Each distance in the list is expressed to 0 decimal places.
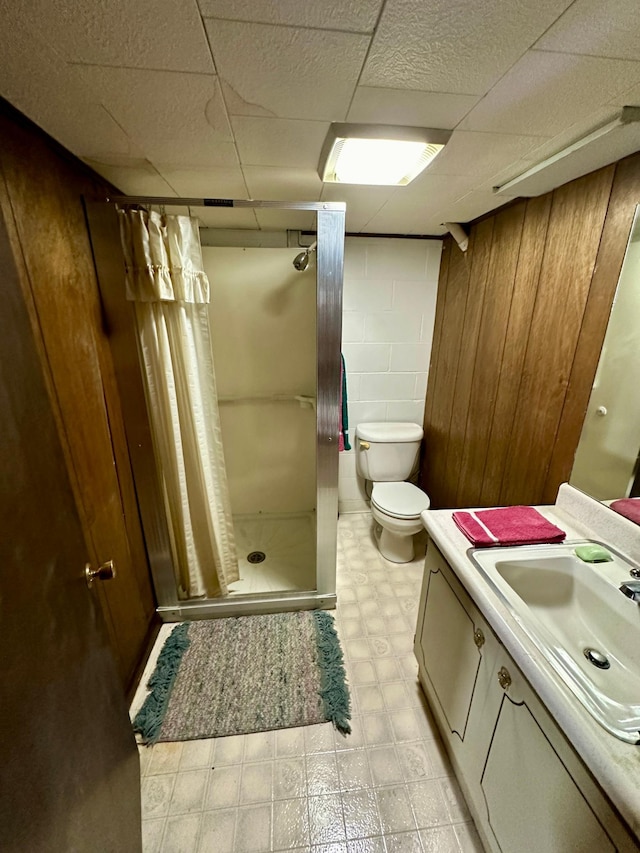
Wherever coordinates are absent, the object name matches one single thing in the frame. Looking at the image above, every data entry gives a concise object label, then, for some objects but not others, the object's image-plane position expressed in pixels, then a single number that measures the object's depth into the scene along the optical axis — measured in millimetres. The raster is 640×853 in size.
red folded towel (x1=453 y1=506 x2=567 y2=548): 1070
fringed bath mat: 1307
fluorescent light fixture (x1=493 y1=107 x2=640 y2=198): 919
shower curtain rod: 1250
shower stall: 1350
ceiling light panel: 979
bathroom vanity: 576
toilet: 2048
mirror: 1064
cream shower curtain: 1329
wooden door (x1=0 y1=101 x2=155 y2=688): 920
